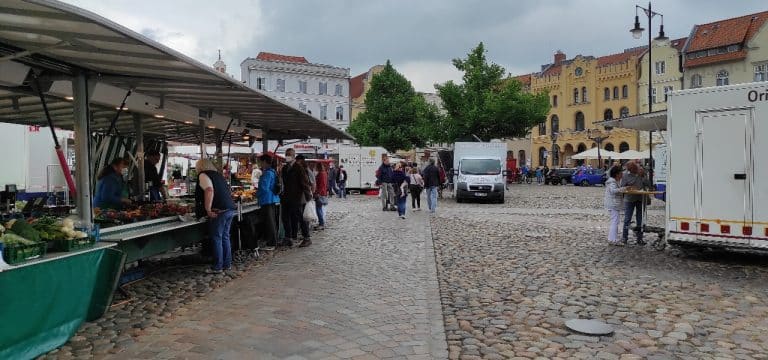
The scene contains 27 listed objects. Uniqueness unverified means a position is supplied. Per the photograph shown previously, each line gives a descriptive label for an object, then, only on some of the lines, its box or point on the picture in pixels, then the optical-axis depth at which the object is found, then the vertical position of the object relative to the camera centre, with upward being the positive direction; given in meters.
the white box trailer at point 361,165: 32.38 +0.58
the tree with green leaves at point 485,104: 45.06 +5.42
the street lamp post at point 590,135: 60.76 +3.90
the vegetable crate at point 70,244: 5.20 -0.59
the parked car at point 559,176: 47.16 -0.27
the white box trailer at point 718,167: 8.69 +0.05
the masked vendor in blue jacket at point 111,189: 9.23 -0.16
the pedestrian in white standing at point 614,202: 11.60 -0.60
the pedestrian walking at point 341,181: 28.98 -0.27
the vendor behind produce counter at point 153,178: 12.00 +0.00
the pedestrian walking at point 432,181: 18.78 -0.21
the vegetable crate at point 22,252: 4.46 -0.57
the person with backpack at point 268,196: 10.61 -0.36
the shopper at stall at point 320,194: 14.39 -0.46
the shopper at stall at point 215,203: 8.27 -0.37
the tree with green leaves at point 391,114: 54.44 +5.67
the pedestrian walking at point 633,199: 11.42 -0.54
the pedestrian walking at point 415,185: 20.09 -0.36
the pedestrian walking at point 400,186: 17.23 -0.35
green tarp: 4.34 -1.00
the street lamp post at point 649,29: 23.47 +5.93
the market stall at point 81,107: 4.50 +1.11
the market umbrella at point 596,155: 45.34 +1.36
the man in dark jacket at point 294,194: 11.24 -0.36
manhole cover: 5.63 -1.53
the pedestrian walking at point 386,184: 19.20 -0.30
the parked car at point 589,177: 42.22 -0.35
